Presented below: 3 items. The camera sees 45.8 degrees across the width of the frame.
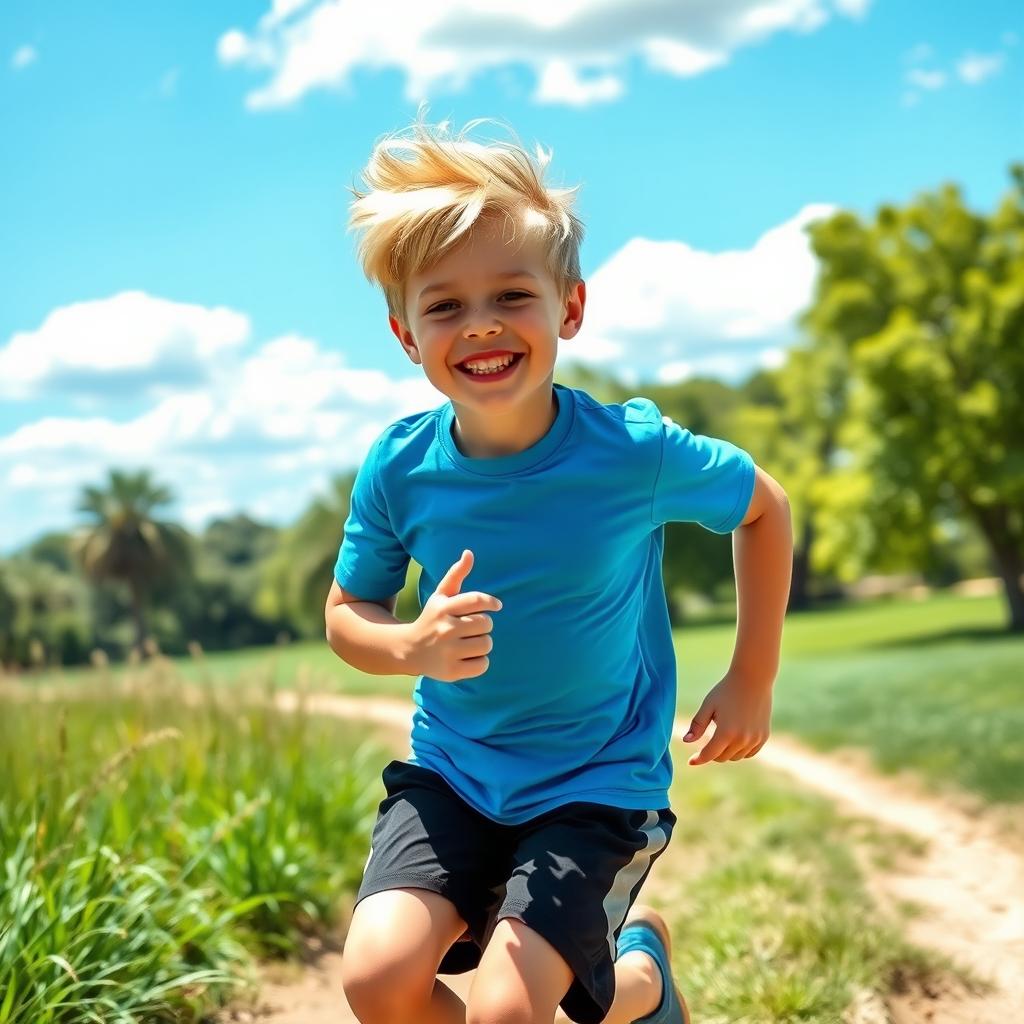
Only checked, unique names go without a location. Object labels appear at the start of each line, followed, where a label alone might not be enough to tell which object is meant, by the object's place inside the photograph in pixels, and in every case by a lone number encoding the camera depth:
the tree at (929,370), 24.03
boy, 2.56
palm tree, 50.00
